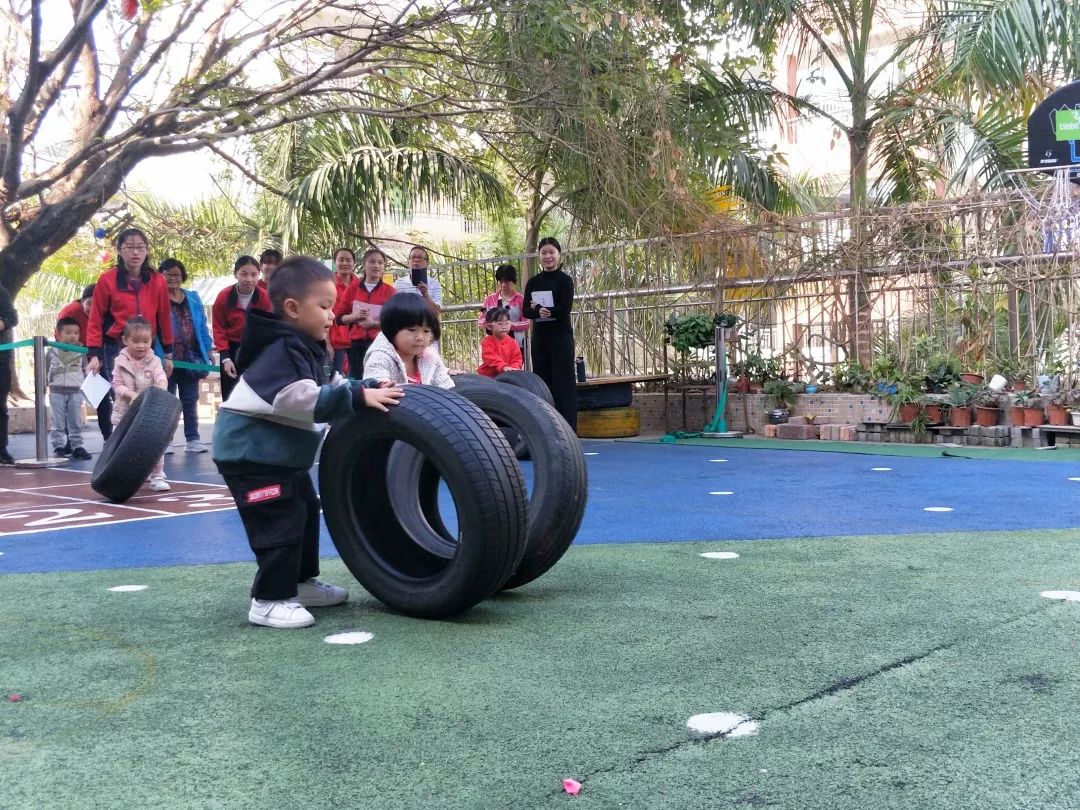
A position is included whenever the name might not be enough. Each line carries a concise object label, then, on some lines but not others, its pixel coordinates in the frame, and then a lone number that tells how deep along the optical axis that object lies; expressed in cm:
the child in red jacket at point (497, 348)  913
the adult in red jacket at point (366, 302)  905
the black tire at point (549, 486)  404
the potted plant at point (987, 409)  983
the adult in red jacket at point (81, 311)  1059
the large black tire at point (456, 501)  349
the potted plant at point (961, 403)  997
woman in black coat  945
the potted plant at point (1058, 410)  938
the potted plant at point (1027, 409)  956
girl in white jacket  436
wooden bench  1171
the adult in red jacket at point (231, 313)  911
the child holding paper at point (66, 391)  1036
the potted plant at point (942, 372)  1040
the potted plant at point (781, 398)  1138
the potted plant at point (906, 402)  1026
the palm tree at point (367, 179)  1466
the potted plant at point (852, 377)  1101
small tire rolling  664
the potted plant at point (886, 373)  1059
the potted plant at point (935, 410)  1021
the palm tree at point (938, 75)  1199
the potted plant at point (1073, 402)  928
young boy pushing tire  359
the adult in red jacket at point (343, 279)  939
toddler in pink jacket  770
